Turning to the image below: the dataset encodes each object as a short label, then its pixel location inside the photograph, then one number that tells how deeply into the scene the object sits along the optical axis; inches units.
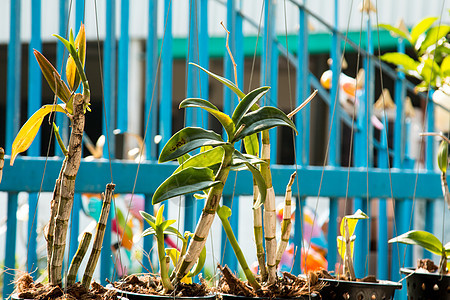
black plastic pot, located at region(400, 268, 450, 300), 67.3
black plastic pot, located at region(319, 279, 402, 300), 65.1
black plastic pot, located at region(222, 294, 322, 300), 61.2
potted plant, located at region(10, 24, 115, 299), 59.7
